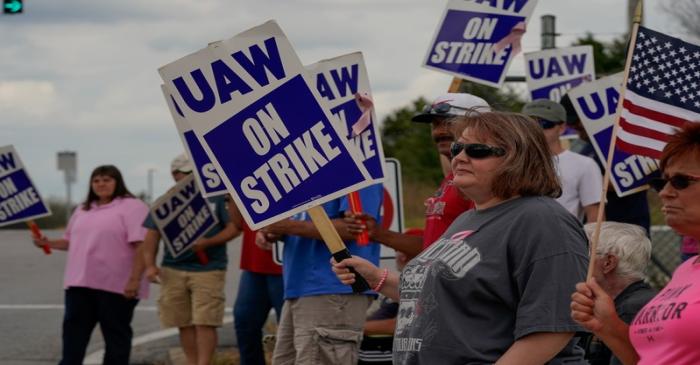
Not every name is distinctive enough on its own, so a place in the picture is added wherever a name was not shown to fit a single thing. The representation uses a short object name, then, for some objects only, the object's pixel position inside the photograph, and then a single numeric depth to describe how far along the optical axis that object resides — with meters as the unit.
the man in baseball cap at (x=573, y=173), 7.81
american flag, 4.58
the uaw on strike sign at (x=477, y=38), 8.69
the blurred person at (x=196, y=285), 9.65
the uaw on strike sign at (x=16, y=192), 10.27
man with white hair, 5.33
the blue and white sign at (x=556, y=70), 11.98
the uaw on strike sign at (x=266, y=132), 4.75
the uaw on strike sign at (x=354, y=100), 6.05
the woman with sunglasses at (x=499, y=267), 3.94
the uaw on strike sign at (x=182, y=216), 9.62
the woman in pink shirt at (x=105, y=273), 9.72
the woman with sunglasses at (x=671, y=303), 3.57
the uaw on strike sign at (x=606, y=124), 7.01
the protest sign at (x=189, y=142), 5.49
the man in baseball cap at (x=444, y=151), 5.40
